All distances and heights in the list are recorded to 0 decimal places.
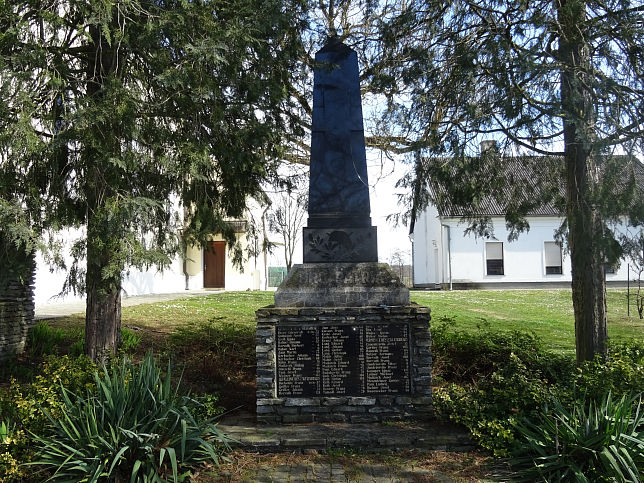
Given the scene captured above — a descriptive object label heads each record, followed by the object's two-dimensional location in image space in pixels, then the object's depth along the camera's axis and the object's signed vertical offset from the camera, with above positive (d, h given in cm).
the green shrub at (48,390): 453 -105
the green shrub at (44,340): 749 -89
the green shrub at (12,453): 400 -137
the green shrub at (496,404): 464 -128
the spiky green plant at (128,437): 390 -124
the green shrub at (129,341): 732 -91
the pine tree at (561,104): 510 +175
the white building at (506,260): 2453 +55
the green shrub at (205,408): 491 -127
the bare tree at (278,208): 779 +116
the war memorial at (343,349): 543 -78
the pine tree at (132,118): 528 +176
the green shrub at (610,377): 471 -99
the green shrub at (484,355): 625 -107
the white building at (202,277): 1903 +0
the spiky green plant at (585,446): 371 -131
